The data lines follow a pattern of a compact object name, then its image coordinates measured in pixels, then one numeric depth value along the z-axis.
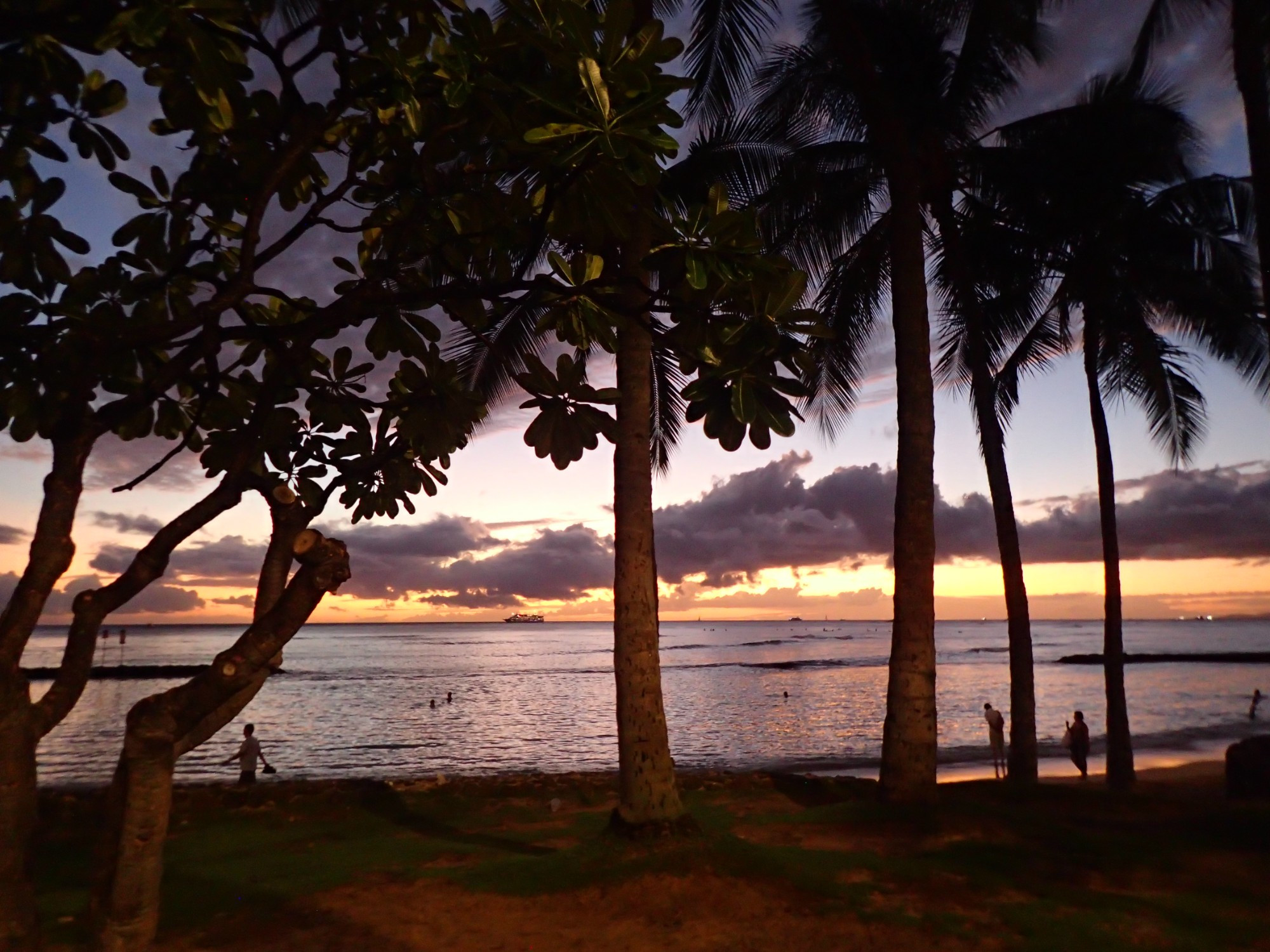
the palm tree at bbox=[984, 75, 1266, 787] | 16.19
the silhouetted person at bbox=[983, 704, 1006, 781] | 22.31
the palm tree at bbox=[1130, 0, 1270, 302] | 11.33
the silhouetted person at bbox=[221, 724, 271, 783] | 22.27
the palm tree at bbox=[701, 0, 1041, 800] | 12.09
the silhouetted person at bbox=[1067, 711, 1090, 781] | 23.36
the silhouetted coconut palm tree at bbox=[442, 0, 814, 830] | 4.41
